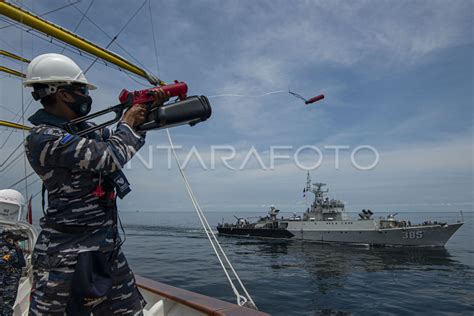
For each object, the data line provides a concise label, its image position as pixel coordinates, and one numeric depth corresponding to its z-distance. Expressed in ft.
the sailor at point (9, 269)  14.94
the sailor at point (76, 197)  6.14
